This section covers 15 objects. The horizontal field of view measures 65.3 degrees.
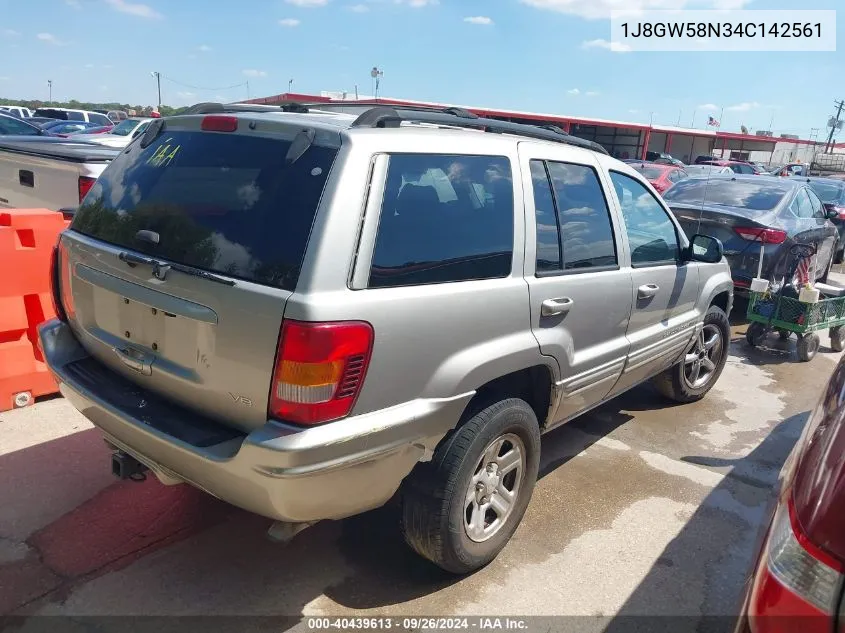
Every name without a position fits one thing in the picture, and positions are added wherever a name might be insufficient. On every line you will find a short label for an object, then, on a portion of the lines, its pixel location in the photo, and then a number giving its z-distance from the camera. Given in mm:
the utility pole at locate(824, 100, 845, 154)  60659
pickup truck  5461
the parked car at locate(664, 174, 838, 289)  7168
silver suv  2232
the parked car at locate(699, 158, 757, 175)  26148
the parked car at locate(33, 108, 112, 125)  26420
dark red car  1472
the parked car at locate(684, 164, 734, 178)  16641
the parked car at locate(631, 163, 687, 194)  14089
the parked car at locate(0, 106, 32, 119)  25252
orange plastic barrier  4234
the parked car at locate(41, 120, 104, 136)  19411
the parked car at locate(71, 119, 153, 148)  9857
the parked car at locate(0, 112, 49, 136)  14164
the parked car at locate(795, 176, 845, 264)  12531
